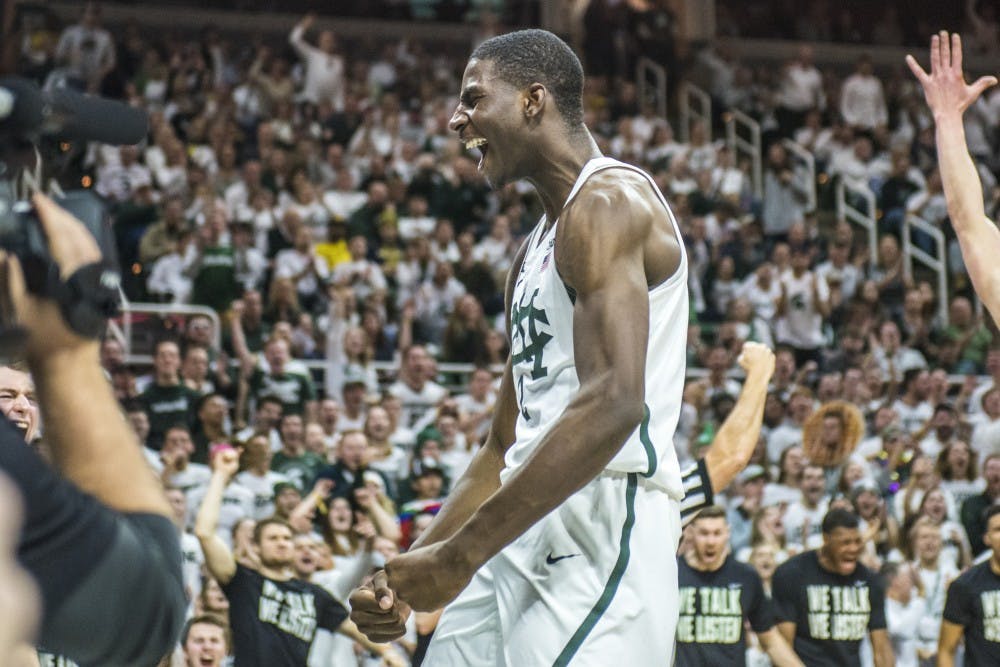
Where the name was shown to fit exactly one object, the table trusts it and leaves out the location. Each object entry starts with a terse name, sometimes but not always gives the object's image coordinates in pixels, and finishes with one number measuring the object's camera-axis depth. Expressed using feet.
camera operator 6.54
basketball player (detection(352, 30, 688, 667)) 10.48
